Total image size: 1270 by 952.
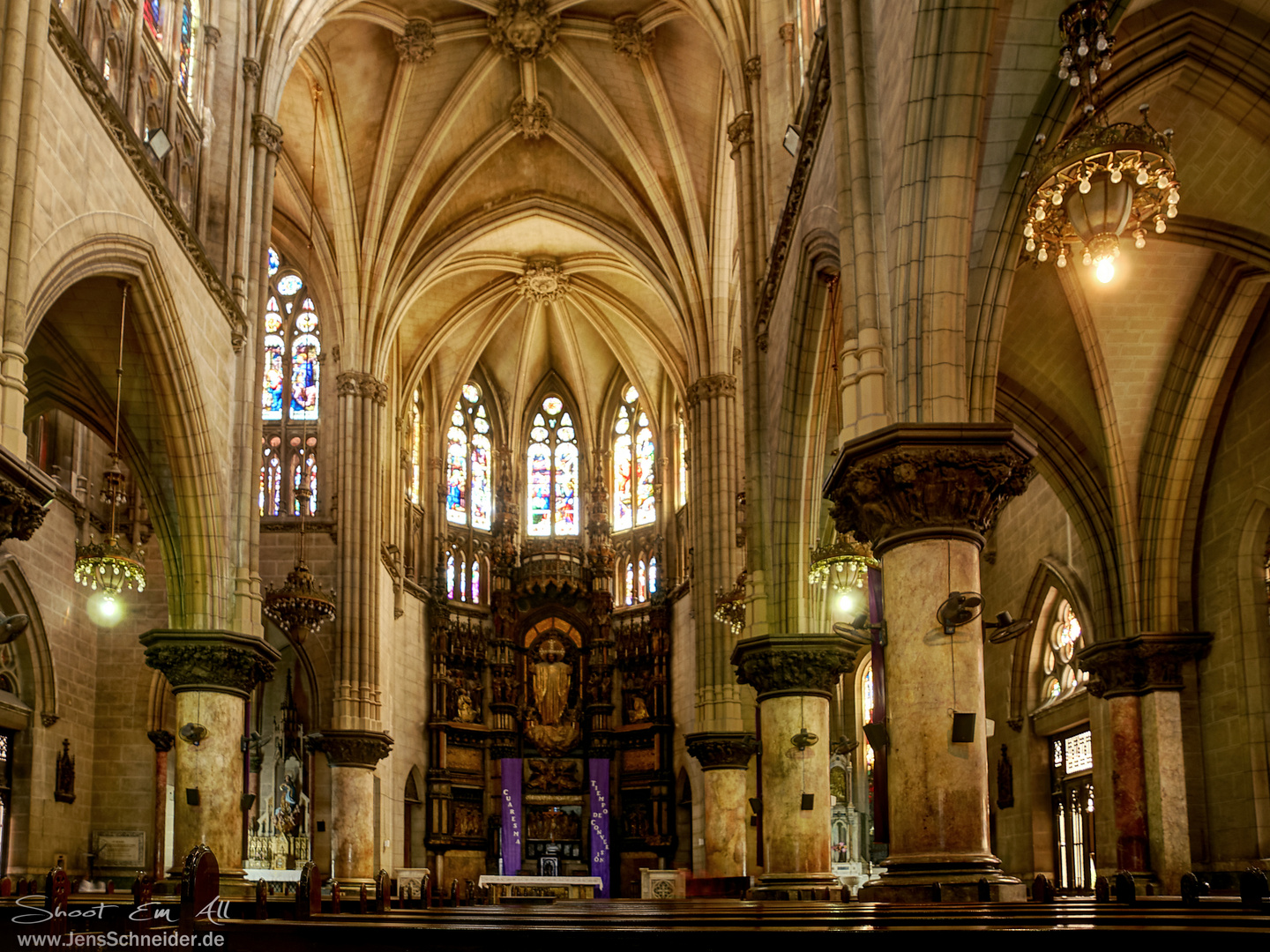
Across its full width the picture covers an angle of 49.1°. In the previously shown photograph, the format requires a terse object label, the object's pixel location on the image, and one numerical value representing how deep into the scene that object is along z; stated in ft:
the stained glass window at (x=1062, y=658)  71.15
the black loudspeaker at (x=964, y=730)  34.83
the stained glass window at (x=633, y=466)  125.49
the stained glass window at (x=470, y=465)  124.57
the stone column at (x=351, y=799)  89.20
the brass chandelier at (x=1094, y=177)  33.63
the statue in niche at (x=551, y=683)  119.65
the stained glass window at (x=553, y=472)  128.98
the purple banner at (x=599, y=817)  113.39
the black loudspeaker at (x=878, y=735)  37.31
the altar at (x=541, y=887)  91.86
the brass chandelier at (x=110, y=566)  54.70
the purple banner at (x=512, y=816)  112.98
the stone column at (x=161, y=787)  80.79
